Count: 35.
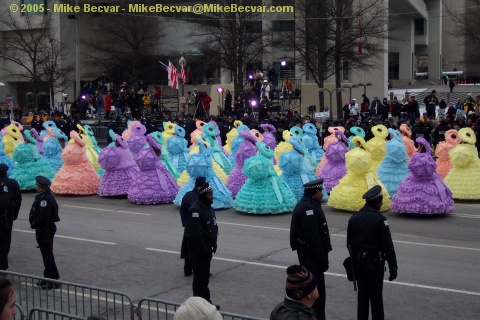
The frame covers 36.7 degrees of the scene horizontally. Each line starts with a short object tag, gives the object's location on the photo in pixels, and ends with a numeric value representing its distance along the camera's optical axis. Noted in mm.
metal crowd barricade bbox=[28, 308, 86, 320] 6521
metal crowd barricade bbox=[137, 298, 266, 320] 8780
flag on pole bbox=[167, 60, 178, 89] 32344
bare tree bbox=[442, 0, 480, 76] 41056
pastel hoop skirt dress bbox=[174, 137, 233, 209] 15273
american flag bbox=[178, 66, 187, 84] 32228
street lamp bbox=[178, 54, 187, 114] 31969
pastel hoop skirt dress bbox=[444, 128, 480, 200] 16859
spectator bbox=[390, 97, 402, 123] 33094
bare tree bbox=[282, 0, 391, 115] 35906
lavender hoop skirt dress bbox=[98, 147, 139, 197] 18297
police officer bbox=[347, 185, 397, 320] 7961
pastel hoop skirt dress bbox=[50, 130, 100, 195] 19028
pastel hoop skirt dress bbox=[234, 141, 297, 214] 15641
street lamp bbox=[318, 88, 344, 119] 36562
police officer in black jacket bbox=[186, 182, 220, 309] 9086
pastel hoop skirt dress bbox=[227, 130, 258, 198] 17688
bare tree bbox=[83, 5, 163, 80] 47906
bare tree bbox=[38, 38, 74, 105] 40781
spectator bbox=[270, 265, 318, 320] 5121
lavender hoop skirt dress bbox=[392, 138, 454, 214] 14891
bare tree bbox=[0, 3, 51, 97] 42531
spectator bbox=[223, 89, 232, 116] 35803
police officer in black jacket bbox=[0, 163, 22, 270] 11336
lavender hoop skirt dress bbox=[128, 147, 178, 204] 17453
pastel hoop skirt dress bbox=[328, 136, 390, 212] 15344
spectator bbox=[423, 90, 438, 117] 31511
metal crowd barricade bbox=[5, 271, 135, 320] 9086
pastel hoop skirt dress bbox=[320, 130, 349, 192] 17969
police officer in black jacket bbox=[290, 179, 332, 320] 8211
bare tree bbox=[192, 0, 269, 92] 38250
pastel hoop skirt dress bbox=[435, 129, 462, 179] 18094
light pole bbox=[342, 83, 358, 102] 38656
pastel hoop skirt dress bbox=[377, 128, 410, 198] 16969
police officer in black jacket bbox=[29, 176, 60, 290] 10353
